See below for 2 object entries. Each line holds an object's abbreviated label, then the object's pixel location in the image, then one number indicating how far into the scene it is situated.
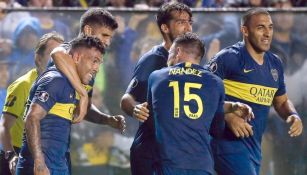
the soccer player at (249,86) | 14.98
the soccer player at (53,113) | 12.88
